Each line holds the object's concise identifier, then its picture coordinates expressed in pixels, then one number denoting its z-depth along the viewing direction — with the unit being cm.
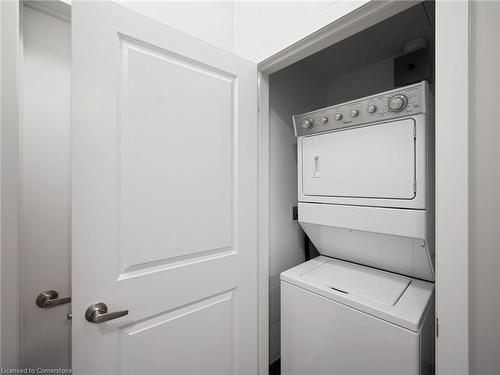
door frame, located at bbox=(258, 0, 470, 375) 71
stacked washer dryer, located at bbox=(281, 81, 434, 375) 111
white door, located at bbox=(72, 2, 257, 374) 84
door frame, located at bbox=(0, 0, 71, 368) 85
